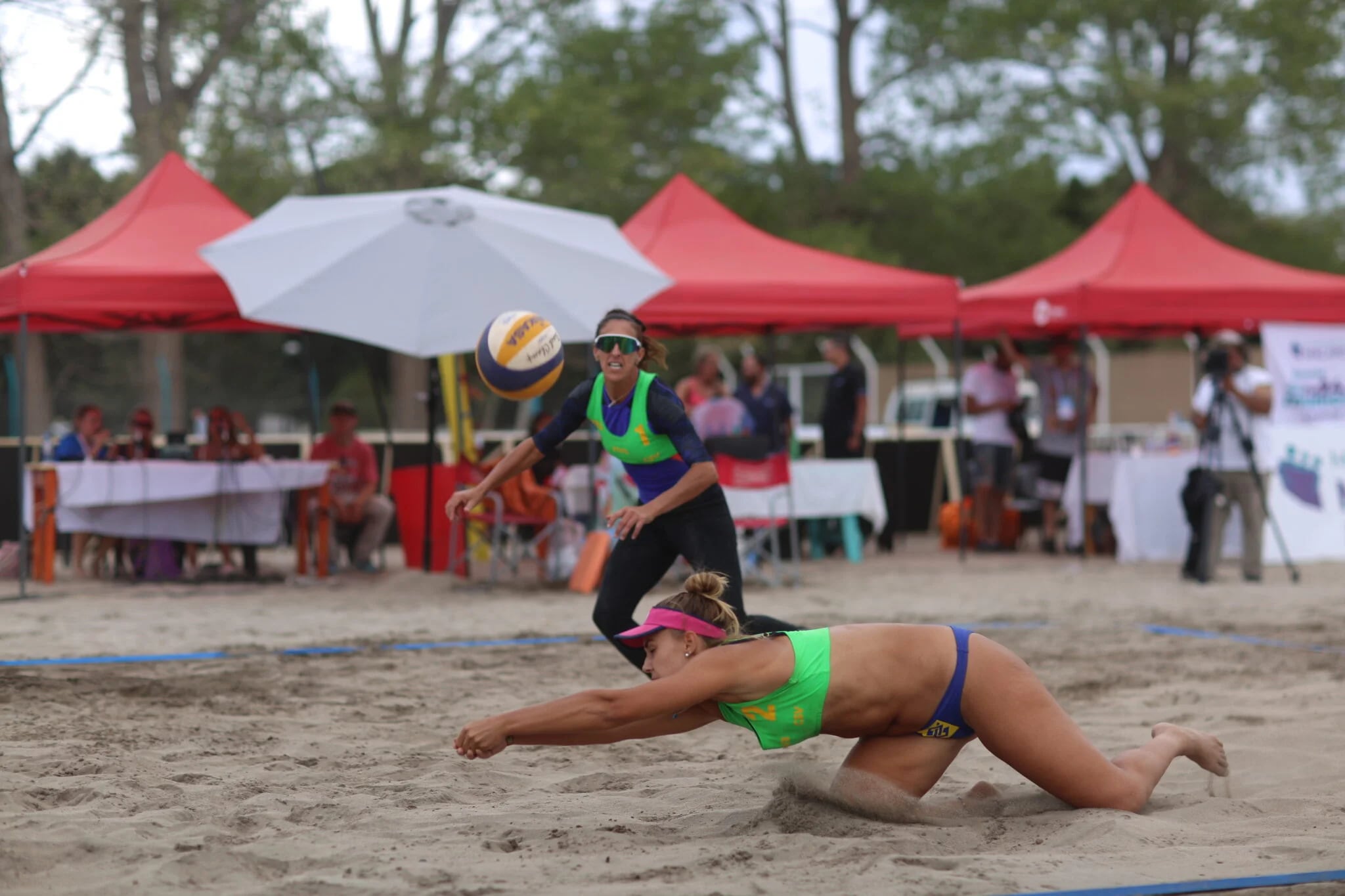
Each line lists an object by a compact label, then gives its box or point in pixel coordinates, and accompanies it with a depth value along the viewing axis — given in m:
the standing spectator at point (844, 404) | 13.66
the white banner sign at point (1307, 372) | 12.85
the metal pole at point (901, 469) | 14.62
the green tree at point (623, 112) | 22.56
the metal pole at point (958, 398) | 12.97
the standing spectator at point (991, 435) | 14.16
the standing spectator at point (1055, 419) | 14.26
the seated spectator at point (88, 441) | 11.77
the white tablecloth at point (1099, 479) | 13.52
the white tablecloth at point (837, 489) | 12.26
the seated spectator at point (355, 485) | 11.94
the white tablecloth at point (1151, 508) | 12.88
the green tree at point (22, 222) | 18.11
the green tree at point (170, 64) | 19.16
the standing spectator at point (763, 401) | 12.98
